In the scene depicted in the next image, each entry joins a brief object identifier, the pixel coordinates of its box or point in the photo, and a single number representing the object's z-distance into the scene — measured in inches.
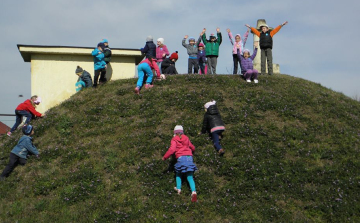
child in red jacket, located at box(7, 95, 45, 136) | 652.1
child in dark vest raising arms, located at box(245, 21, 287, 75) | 788.0
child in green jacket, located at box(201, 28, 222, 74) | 818.8
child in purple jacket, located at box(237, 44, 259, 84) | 722.2
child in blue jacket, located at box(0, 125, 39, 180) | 503.8
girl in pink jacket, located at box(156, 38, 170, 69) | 802.8
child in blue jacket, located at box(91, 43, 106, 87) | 743.1
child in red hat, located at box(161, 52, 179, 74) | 806.5
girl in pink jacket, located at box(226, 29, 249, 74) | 796.0
